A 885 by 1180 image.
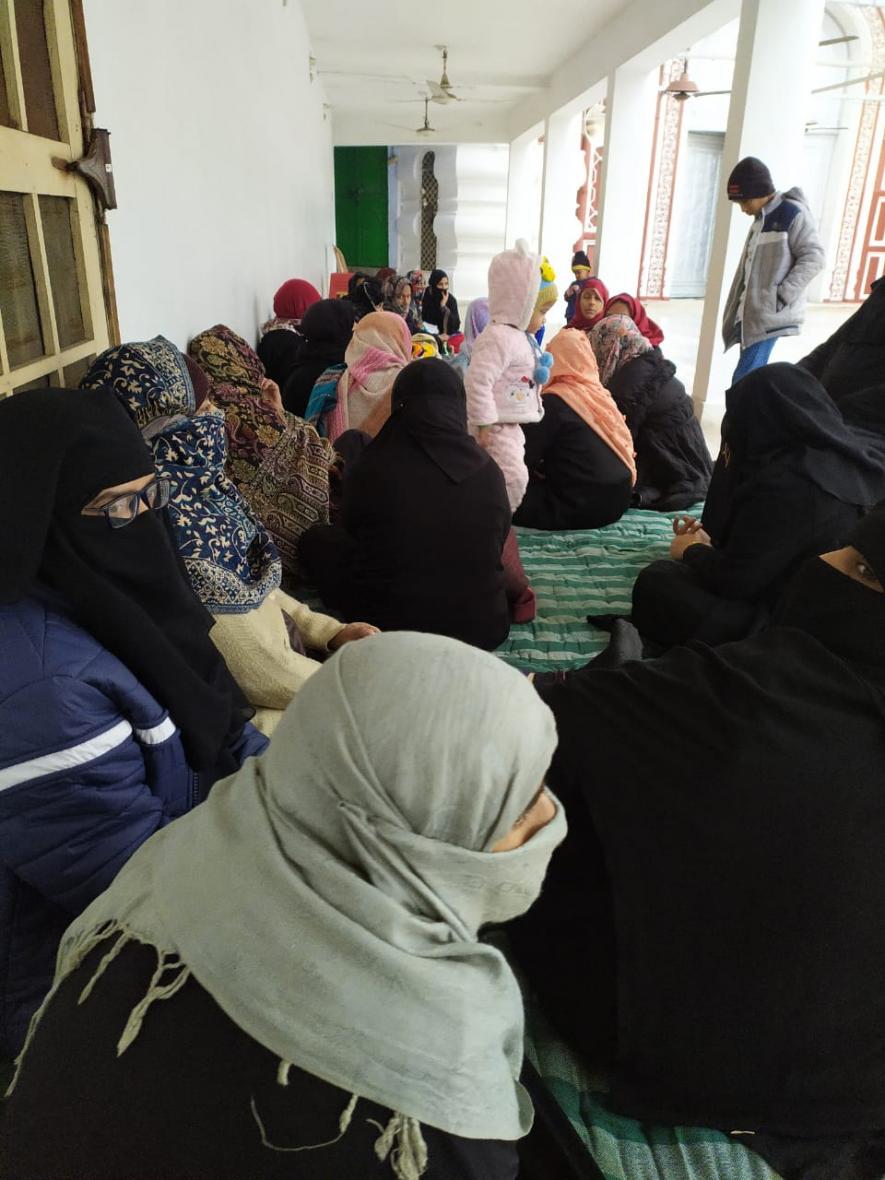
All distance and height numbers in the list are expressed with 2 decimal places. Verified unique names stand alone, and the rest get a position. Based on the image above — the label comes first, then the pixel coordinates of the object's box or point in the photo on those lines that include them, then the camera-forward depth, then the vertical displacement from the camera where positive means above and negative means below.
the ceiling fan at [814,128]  11.11 +1.66
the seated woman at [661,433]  3.63 -0.72
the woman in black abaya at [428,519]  2.04 -0.62
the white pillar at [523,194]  12.00 +0.82
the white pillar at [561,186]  9.38 +0.74
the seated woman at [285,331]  4.08 -0.40
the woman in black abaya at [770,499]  2.01 -0.54
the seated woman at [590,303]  4.89 -0.26
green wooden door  12.94 +0.67
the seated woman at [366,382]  3.17 -0.47
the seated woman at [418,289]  6.91 -0.30
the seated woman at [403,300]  6.34 -0.35
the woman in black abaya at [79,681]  0.93 -0.49
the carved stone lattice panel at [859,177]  9.98 +1.06
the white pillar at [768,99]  4.61 +0.87
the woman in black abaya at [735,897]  0.90 -0.66
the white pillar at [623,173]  6.93 +0.68
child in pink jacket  3.15 -0.45
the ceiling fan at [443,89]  7.14 +1.51
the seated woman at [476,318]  4.99 -0.37
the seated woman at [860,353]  3.00 -0.31
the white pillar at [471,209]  12.75 +0.64
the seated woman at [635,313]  4.42 -0.28
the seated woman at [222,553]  1.50 -0.53
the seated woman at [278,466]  2.53 -0.63
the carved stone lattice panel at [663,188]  10.86 +0.88
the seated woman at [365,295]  5.72 -0.29
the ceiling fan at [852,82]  9.81 +2.02
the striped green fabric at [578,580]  2.28 -1.01
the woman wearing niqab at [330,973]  0.61 -0.52
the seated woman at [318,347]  3.67 -0.41
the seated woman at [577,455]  3.19 -0.73
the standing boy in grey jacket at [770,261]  4.07 +0.00
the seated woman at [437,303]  7.43 -0.42
